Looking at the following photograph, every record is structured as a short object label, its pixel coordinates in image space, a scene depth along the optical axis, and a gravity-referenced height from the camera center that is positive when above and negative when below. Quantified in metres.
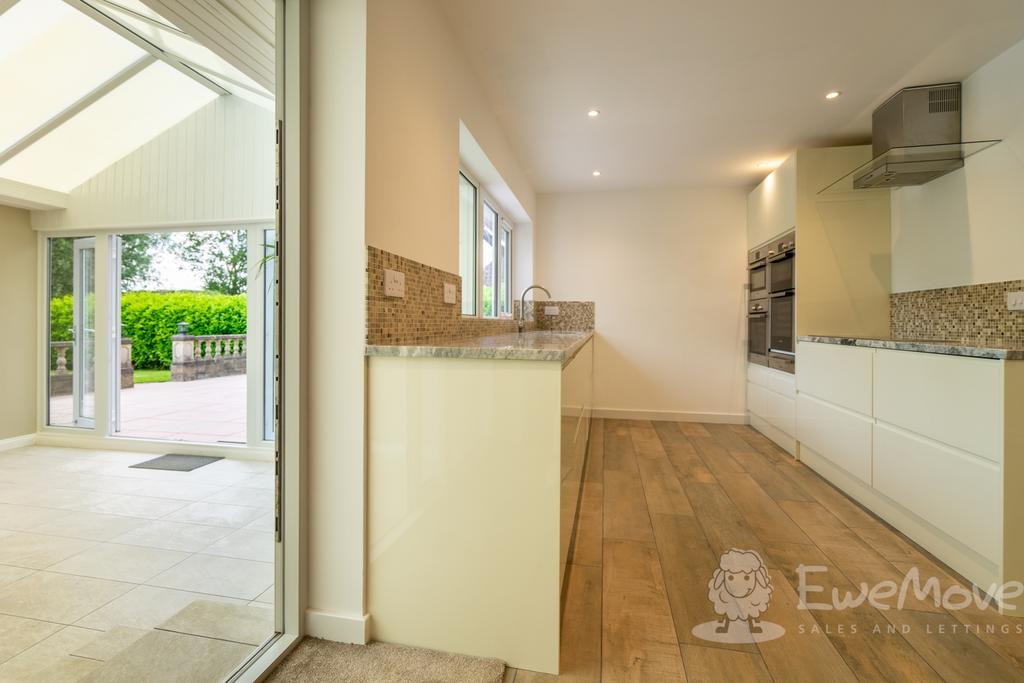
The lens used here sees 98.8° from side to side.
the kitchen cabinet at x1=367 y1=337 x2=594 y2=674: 1.26 -0.49
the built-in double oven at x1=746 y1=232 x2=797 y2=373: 3.59 +0.32
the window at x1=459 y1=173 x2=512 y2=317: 3.44 +0.77
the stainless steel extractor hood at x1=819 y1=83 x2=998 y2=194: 2.54 +1.25
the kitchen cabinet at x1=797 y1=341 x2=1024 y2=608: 1.57 -0.49
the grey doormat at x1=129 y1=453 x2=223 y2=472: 3.17 -0.94
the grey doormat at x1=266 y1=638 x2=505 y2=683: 1.22 -0.94
